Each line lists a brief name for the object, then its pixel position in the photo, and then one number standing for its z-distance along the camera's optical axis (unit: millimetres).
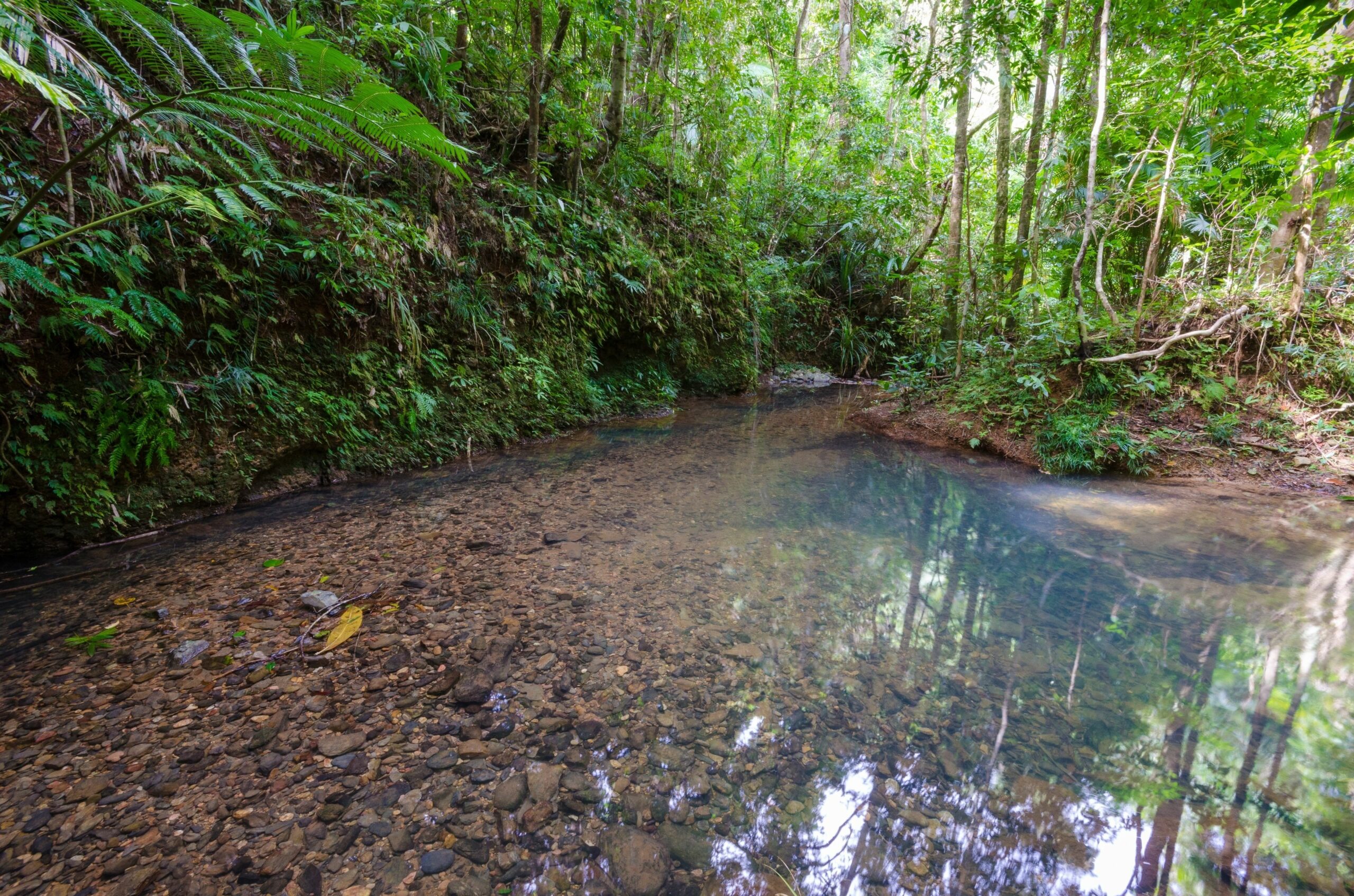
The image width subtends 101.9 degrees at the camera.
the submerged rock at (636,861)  1456
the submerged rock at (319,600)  2615
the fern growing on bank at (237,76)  2057
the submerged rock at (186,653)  2199
